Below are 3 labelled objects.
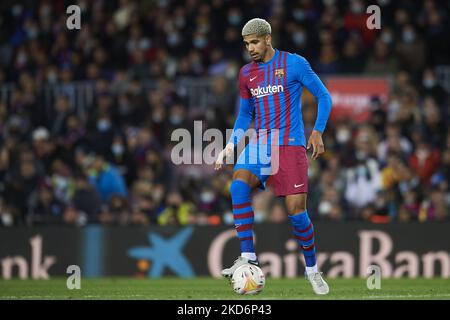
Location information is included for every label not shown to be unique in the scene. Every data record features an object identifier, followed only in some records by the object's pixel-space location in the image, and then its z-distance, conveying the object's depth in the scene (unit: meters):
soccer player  19.77
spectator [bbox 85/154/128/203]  34.06
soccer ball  19.31
